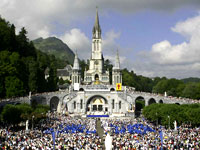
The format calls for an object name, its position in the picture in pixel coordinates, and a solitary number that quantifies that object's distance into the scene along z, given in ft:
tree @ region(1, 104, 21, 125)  141.85
